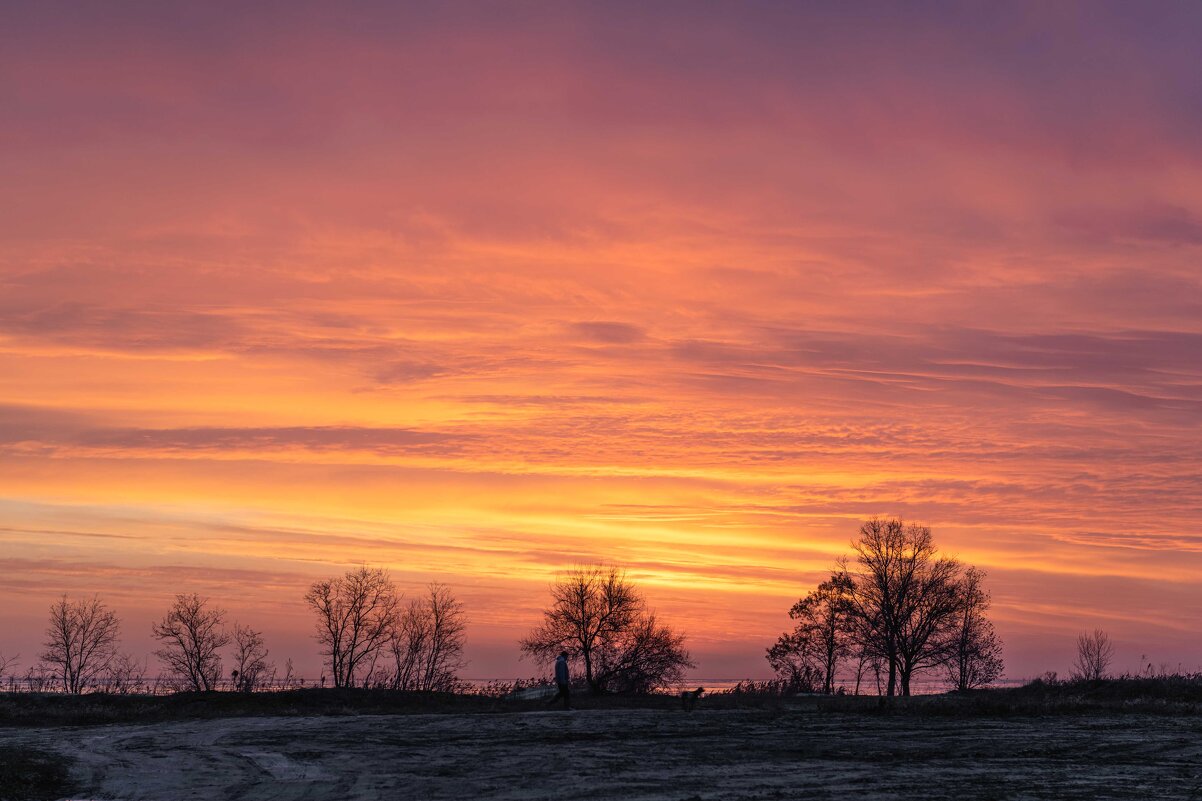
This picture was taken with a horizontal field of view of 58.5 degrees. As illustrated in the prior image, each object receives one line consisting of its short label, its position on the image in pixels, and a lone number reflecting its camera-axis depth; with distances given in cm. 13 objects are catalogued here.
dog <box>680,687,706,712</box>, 4725
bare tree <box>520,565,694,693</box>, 8138
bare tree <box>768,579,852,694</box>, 8944
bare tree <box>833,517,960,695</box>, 8419
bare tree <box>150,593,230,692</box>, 8950
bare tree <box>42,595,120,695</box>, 9119
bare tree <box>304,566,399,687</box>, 9381
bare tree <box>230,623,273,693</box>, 7928
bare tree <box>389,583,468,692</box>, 9644
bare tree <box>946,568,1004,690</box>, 9025
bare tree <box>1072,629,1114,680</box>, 10919
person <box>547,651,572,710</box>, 4678
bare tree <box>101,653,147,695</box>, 6462
